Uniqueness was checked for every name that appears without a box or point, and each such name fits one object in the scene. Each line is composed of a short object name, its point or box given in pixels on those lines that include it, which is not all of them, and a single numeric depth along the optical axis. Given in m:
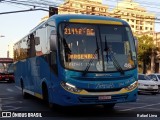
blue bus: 11.44
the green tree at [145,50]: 69.81
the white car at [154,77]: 29.85
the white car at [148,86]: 25.31
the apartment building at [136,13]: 155.50
